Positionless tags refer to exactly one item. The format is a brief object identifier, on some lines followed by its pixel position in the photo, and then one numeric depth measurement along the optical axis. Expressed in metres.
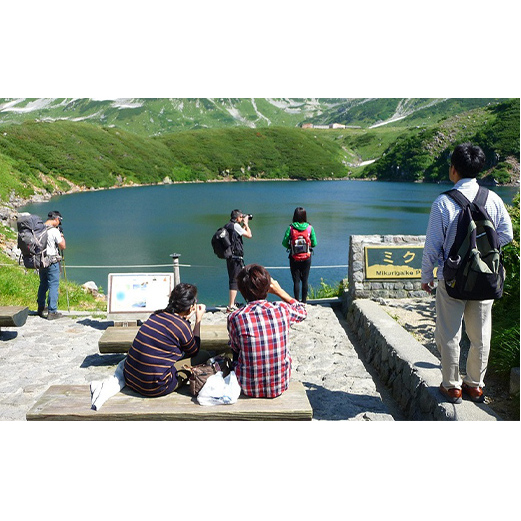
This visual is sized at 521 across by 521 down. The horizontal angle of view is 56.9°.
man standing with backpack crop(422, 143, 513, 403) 3.36
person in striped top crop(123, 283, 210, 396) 3.43
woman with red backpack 7.77
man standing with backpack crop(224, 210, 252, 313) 7.67
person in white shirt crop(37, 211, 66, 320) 7.36
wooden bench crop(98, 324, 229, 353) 5.11
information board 6.94
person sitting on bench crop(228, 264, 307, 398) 3.30
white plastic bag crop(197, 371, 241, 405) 3.34
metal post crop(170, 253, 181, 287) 7.39
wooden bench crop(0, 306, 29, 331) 6.14
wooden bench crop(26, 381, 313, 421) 3.29
